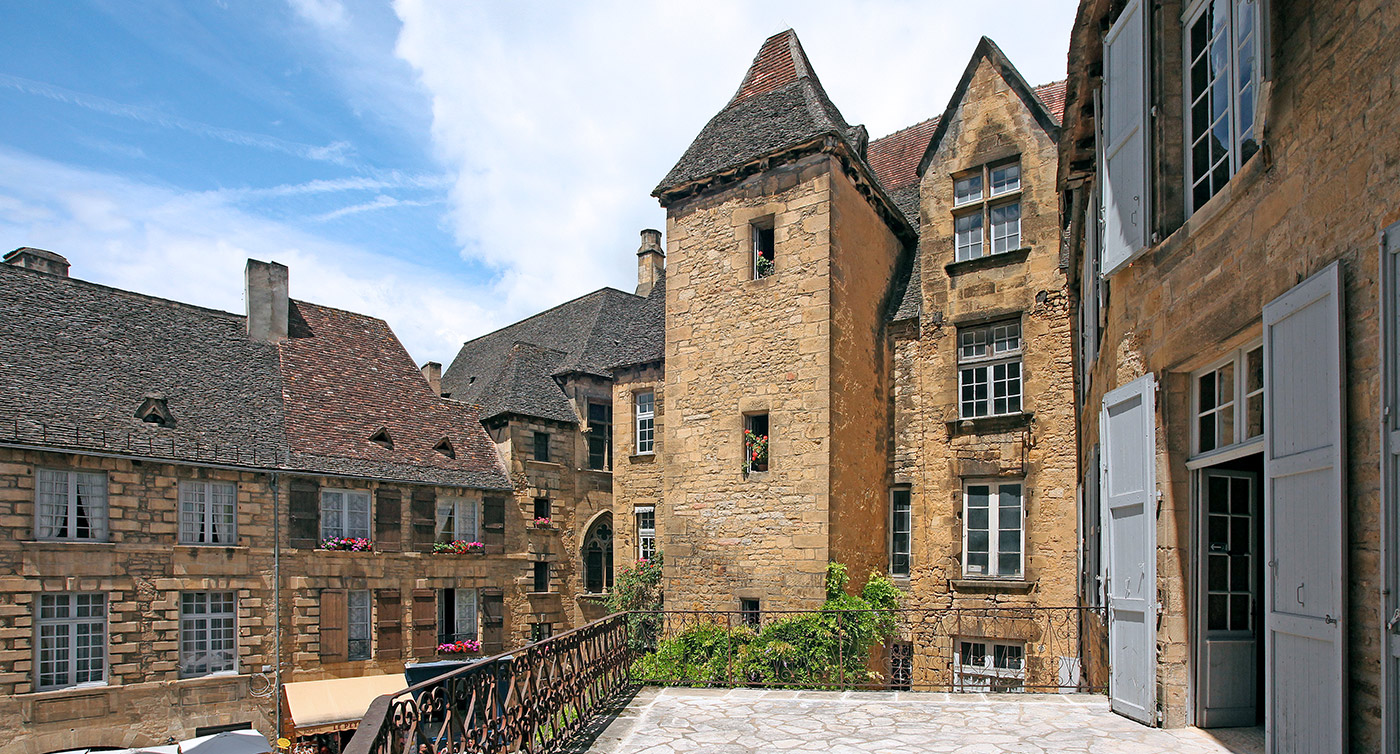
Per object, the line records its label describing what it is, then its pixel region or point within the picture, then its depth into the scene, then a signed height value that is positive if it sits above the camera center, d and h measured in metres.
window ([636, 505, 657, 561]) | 20.03 -2.12
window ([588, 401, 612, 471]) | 24.30 -0.04
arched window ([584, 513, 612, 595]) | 23.72 -3.19
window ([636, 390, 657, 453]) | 20.36 +0.31
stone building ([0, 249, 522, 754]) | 16.03 -1.71
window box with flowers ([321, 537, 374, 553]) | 19.45 -2.38
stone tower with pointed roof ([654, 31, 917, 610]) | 13.68 +1.30
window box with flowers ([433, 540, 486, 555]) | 21.20 -2.67
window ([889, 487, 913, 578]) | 14.93 -1.54
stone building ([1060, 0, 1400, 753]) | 4.04 +0.45
